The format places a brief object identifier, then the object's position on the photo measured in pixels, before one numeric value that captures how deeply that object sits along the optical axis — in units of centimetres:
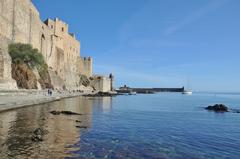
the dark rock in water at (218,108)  1814
